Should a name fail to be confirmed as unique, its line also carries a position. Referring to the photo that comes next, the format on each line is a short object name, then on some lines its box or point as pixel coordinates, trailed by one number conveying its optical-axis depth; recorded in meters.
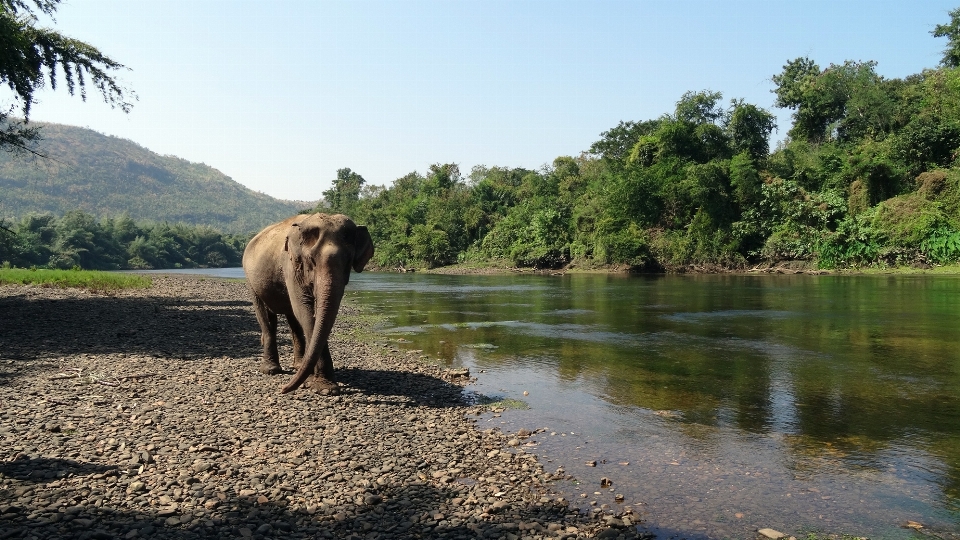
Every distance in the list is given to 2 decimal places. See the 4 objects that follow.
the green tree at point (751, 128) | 69.94
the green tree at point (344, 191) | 123.56
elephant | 10.00
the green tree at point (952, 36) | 61.47
